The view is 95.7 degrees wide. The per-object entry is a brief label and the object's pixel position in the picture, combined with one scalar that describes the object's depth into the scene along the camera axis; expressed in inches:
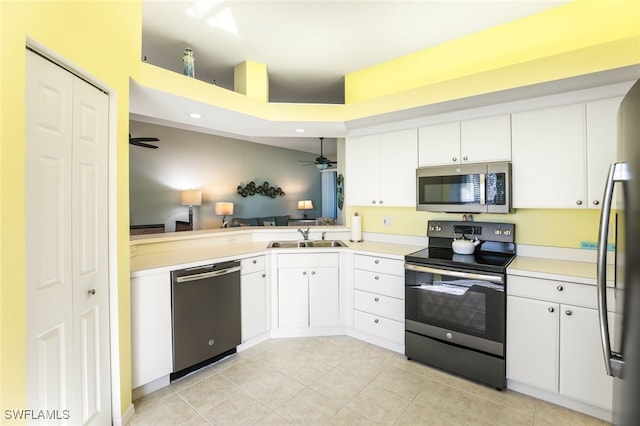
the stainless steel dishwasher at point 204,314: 88.0
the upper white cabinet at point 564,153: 81.0
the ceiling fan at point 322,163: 253.0
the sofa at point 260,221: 236.5
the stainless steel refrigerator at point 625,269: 30.6
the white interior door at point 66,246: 48.2
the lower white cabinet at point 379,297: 105.5
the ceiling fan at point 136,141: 156.0
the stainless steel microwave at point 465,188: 93.5
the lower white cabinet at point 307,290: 117.6
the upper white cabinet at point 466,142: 95.6
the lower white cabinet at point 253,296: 107.0
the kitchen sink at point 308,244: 129.1
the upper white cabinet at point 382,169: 116.4
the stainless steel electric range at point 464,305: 83.9
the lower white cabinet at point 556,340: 72.4
